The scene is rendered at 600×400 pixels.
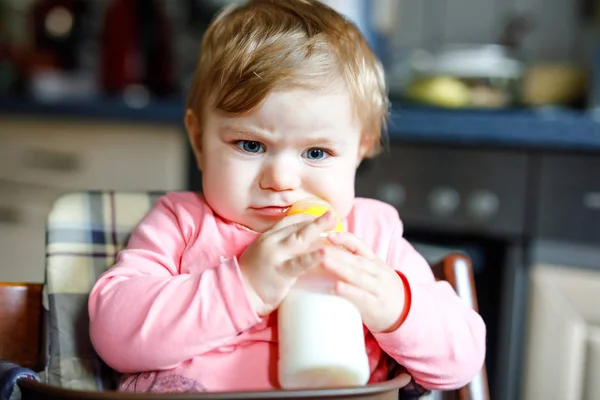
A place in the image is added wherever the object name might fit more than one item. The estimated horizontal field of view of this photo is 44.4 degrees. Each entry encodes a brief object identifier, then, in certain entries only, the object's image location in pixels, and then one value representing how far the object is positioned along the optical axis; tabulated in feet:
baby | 2.14
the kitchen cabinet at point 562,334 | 4.45
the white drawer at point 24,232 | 6.38
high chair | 2.62
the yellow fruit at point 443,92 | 5.13
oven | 4.65
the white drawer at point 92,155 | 5.65
